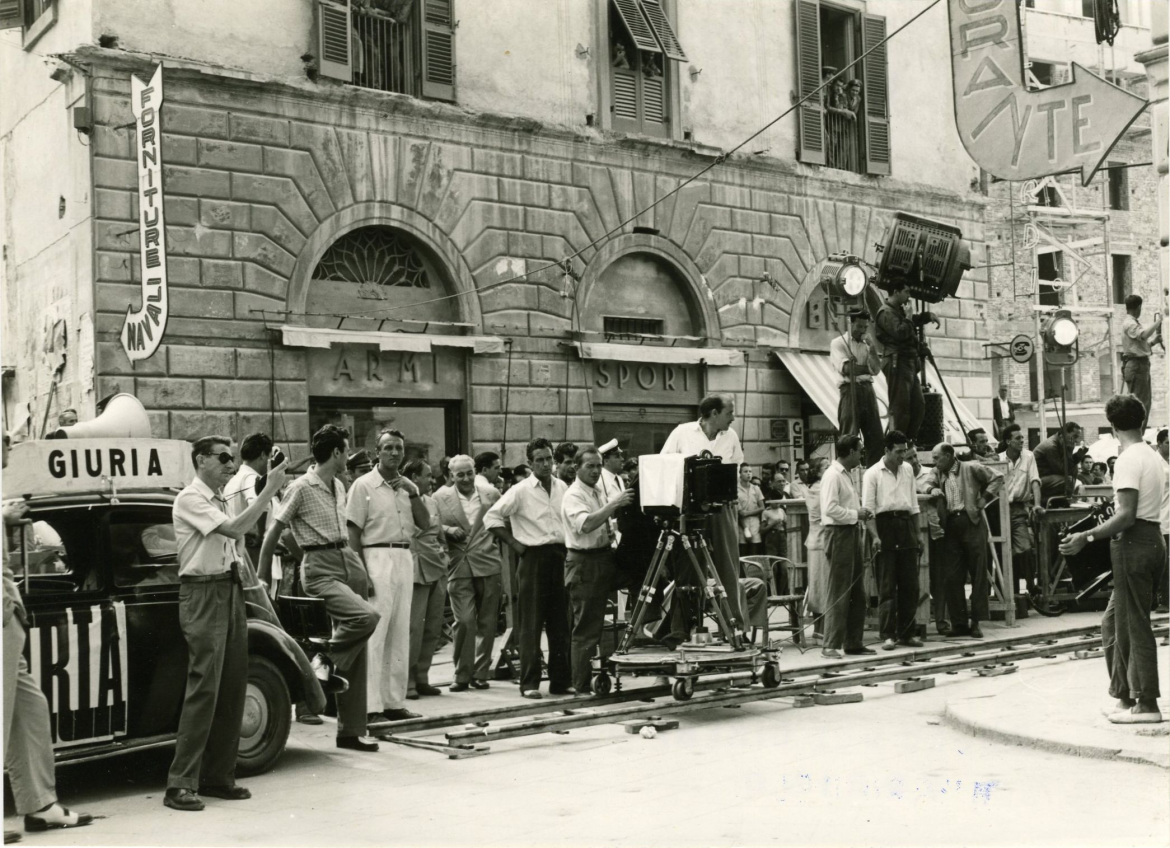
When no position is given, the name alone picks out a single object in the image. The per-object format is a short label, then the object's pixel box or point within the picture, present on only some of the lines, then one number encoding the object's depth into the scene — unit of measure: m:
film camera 10.25
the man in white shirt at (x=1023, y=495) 15.76
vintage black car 7.27
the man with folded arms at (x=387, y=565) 9.74
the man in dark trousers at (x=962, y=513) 14.36
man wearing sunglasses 7.24
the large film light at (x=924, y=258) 14.02
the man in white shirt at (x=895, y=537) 13.27
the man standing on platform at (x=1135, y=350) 14.31
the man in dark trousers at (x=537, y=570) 10.88
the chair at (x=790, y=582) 12.94
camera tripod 10.20
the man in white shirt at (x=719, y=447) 11.04
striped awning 21.27
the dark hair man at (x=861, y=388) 14.14
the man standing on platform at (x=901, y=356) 14.22
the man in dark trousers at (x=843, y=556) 12.71
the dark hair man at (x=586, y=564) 10.50
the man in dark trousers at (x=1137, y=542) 8.18
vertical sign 13.62
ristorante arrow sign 10.20
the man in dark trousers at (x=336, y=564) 8.86
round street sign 20.42
